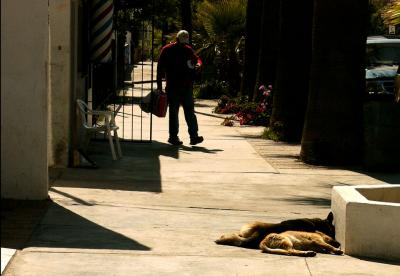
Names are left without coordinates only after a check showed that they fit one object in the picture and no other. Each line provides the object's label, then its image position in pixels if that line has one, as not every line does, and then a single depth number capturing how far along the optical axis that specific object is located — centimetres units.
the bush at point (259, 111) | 2222
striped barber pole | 1645
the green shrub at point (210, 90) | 3225
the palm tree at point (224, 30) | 3133
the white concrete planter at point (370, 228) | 770
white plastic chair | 1381
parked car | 2108
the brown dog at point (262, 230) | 815
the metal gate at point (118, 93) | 1712
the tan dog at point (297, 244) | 787
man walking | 1662
